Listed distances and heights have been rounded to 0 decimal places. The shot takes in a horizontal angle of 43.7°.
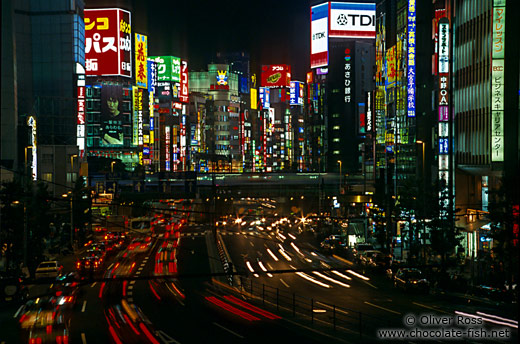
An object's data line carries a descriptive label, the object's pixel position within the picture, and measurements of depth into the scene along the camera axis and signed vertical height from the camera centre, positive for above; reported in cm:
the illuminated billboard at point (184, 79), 17275 +1923
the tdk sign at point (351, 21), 13825 +2731
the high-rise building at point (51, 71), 7956 +1087
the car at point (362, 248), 4794 -742
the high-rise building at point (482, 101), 4162 +323
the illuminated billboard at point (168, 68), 17225 +2181
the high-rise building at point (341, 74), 13800 +1623
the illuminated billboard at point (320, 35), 13875 +2470
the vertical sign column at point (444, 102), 4872 +355
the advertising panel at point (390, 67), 7138 +908
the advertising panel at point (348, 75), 13300 +1503
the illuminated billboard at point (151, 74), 15166 +1796
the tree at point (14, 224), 3981 -466
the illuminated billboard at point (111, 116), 12412 +656
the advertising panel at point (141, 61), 13400 +1879
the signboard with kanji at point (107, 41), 11988 +2039
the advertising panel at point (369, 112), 10331 +600
